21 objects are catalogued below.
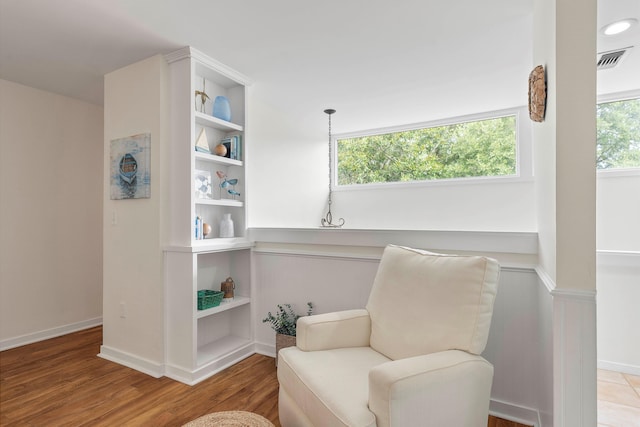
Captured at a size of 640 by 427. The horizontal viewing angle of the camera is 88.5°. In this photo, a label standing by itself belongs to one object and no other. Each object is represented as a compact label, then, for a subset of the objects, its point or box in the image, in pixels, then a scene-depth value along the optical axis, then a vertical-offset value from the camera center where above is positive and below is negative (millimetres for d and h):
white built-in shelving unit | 2324 -147
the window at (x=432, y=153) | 3721 +759
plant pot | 2416 -939
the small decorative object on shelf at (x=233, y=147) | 2752 +569
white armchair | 1184 -617
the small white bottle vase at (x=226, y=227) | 2697 -100
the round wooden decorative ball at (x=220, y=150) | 2660 +526
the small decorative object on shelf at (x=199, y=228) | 2402 -96
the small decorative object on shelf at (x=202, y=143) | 2489 +551
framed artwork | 2496 +381
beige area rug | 1691 -1083
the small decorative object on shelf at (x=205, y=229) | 2549 -113
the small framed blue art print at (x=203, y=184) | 2523 +243
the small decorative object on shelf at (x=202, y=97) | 2613 +953
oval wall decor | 1390 +523
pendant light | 4648 -82
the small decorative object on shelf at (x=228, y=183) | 2758 +265
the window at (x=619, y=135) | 2818 +685
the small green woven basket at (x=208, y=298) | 2434 -632
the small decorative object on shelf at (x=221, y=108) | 2660 +867
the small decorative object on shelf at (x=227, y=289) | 2779 -628
